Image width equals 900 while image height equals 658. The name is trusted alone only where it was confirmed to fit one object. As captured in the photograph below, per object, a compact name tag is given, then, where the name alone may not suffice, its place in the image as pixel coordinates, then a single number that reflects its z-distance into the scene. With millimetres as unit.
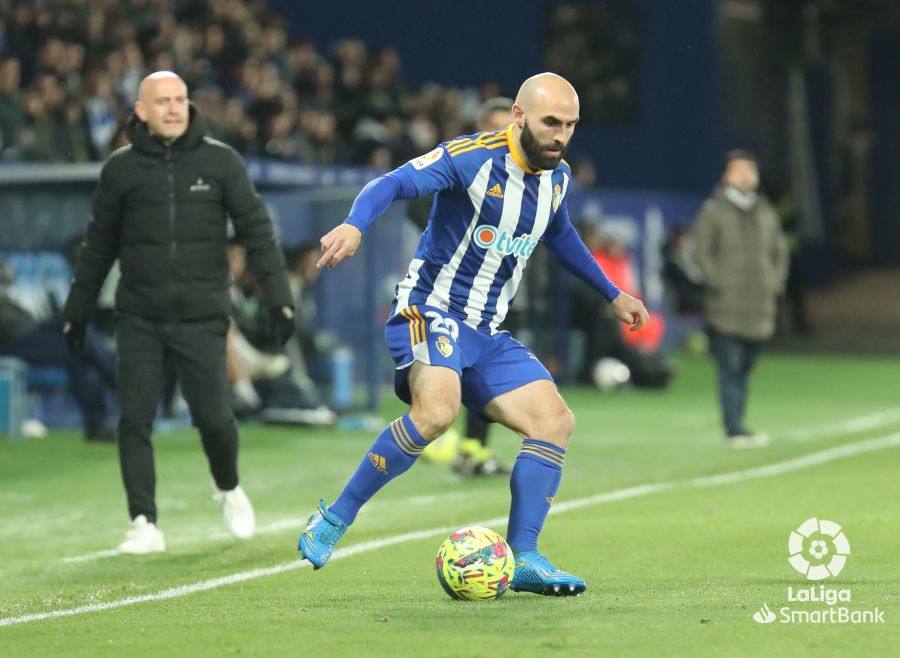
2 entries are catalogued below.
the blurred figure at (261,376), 29906
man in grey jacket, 27016
